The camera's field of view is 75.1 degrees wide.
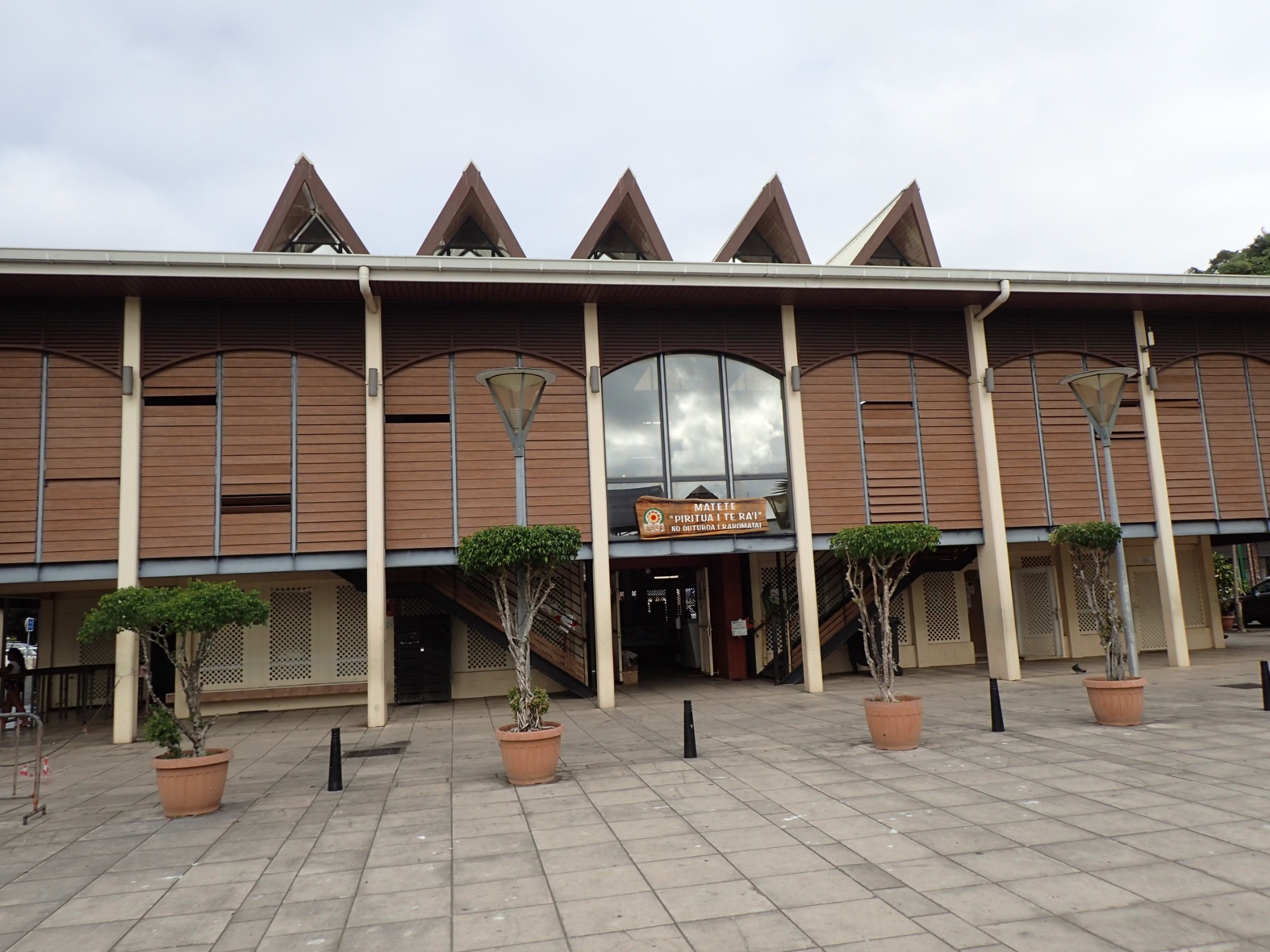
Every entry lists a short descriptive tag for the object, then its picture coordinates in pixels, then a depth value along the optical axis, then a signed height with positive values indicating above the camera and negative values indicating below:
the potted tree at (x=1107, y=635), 10.84 -0.94
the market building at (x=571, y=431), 14.05 +3.06
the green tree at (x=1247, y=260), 36.06 +14.32
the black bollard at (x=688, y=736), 10.12 -1.78
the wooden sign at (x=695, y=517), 15.40 +1.35
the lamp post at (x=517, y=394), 9.59 +2.40
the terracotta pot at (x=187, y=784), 8.20 -1.66
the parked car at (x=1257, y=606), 28.09 -1.51
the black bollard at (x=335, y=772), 9.15 -1.80
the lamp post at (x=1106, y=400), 11.92 +2.46
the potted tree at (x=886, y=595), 9.94 -0.18
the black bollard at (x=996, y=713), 10.87 -1.82
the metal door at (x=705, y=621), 19.73 -0.76
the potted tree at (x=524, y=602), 9.01 -0.03
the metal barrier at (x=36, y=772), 7.95 -1.46
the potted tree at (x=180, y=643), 8.21 -0.25
